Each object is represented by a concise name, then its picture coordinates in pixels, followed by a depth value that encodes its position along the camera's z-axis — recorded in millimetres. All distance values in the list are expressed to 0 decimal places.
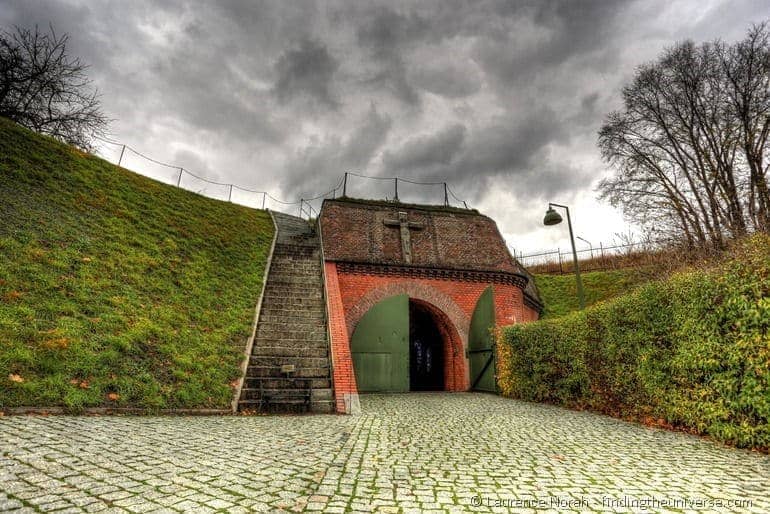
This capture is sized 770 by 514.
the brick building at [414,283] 13266
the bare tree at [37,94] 17391
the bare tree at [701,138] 13305
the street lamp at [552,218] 13070
